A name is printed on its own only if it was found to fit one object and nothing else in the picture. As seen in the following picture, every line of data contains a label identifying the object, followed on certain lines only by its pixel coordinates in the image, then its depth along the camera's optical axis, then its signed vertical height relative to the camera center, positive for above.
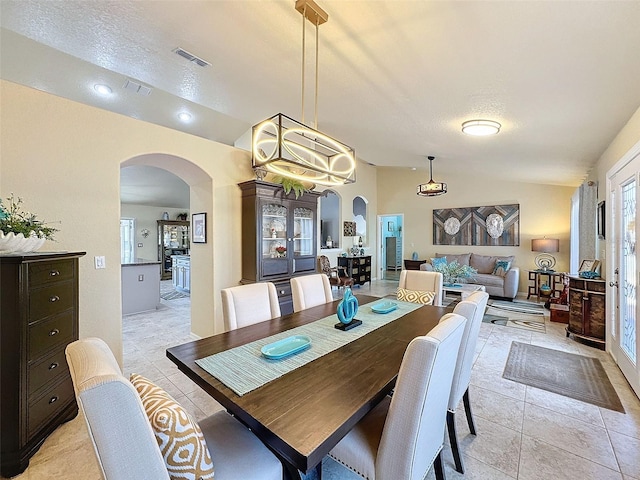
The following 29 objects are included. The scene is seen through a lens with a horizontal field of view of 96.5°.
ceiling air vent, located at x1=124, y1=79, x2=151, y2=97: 3.33 +1.81
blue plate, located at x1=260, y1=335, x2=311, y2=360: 1.48 -0.60
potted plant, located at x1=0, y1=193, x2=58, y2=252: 1.77 +0.05
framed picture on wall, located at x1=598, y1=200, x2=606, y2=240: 3.43 +0.20
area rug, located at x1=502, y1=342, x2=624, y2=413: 2.44 -1.35
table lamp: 5.89 -0.26
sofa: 5.93 -0.78
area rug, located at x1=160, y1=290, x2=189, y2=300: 6.44 -1.32
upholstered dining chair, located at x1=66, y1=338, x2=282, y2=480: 0.73 -0.52
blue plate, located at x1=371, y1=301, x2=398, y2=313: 2.40 -0.60
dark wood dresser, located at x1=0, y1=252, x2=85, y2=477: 1.65 -0.71
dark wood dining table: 0.93 -0.63
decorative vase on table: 1.97 -0.51
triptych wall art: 6.72 +0.31
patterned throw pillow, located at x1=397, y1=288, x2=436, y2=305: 2.88 -0.60
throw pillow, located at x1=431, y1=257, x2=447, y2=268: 6.19 -0.56
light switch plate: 2.58 -0.20
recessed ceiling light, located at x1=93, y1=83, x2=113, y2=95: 3.83 +2.07
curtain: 4.02 +0.29
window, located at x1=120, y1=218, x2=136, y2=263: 8.79 +0.01
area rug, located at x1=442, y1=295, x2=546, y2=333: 4.36 -1.33
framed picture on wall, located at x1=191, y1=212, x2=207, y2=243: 3.58 +0.15
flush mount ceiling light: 2.90 +1.15
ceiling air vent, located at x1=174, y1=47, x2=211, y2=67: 2.15 +1.42
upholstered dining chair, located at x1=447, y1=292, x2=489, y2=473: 1.64 -0.72
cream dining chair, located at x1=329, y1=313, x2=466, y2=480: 1.04 -0.71
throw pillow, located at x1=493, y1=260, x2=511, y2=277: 6.28 -0.67
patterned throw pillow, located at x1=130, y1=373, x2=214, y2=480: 0.89 -0.64
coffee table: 4.80 -0.89
